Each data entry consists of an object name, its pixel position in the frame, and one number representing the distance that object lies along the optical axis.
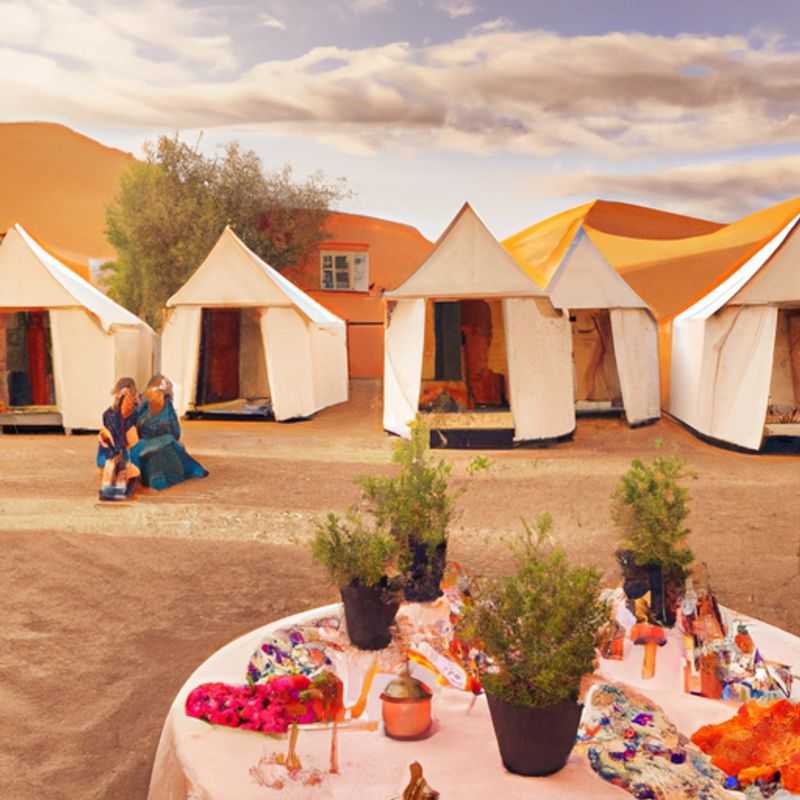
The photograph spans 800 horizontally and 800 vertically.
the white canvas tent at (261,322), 13.62
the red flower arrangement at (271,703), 2.89
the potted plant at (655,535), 3.70
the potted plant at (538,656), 2.55
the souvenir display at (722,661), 3.16
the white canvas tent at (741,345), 10.66
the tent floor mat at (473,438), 11.36
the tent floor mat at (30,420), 12.86
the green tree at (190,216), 20.27
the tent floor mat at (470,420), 11.80
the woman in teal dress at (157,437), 8.38
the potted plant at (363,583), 3.42
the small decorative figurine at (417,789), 2.37
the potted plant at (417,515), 3.81
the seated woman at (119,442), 8.02
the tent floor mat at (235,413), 13.98
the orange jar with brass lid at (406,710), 2.85
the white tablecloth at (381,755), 2.53
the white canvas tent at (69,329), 12.52
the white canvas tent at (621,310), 12.89
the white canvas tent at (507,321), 11.15
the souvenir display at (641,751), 2.54
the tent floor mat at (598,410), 13.92
